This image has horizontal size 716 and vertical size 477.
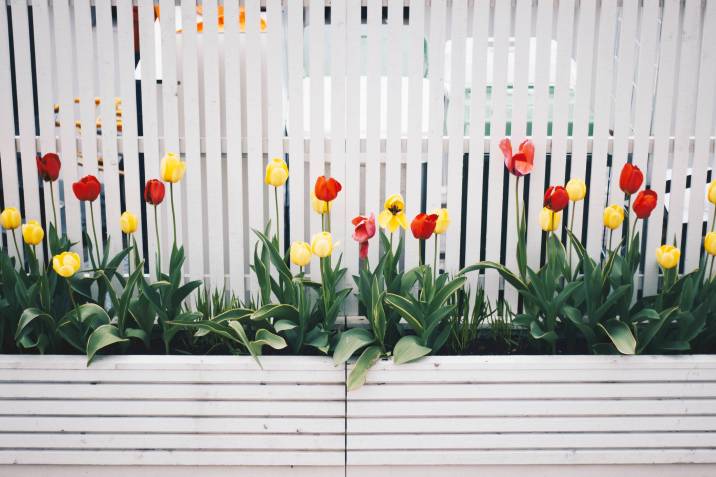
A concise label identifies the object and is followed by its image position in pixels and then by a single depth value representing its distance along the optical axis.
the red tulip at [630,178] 1.84
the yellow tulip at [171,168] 1.83
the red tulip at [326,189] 1.79
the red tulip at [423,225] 1.78
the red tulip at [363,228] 1.78
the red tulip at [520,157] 1.86
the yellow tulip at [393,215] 1.80
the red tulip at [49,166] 1.84
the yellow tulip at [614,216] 1.88
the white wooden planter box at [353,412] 1.79
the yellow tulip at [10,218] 1.85
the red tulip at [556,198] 1.80
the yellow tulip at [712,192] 1.87
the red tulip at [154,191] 1.80
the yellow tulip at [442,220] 1.86
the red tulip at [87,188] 1.82
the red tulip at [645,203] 1.82
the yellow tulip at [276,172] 1.79
